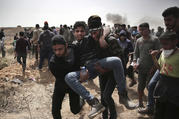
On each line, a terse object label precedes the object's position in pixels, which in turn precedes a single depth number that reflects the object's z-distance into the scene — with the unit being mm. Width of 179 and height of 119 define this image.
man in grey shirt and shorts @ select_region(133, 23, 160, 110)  4152
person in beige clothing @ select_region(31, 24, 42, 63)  10038
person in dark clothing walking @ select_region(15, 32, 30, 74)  8195
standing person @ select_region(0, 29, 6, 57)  13773
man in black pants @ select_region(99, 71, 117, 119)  3252
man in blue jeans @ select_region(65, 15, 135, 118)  2830
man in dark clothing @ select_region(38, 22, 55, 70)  8172
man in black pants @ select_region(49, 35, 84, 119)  3172
